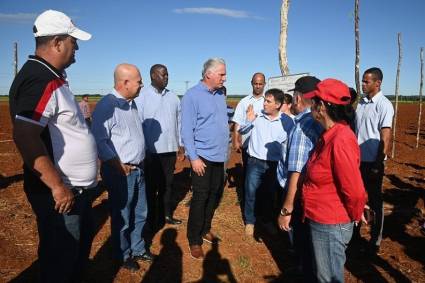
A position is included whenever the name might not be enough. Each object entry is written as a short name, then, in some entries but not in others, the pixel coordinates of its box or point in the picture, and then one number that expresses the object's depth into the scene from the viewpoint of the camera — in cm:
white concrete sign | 596
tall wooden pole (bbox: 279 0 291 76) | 884
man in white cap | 212
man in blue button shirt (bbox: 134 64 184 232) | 505
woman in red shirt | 223
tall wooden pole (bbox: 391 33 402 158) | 1041
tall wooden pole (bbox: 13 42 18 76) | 1294
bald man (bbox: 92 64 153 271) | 348
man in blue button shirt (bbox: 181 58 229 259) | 401
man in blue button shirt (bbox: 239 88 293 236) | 472
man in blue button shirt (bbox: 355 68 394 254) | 417
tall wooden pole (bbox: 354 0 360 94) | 892
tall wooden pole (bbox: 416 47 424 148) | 1156
